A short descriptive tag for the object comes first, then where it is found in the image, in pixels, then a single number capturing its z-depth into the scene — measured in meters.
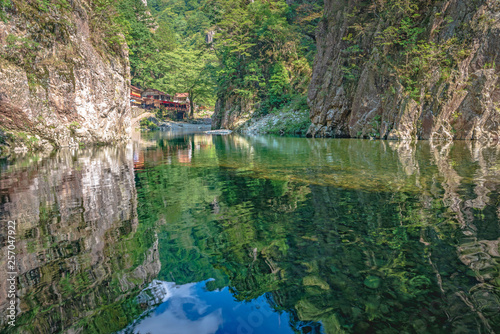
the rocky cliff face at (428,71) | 20.11
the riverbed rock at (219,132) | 41.22
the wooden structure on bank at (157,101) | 55.96
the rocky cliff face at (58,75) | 16.69
